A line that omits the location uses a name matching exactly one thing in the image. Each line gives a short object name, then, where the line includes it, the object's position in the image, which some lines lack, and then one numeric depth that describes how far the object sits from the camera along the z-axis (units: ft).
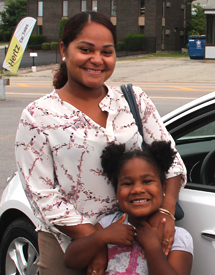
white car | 6.63
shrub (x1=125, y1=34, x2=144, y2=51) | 139.64
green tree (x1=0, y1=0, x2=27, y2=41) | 214.07
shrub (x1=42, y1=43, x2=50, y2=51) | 143.43
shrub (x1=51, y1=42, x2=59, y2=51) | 138.43
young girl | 5.87
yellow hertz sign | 43.34
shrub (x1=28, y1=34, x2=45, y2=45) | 157.89
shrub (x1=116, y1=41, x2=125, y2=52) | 139.64
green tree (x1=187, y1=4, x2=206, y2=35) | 161.68
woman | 6.01
